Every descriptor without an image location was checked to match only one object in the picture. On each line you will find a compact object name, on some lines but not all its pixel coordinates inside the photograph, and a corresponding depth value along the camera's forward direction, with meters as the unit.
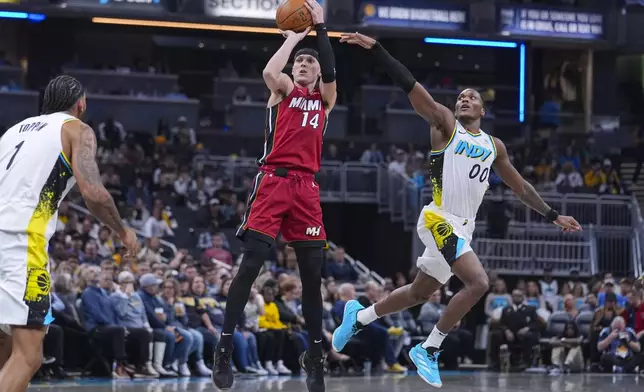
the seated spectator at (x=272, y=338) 15.32
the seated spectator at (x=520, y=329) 17.12
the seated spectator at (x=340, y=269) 19.89
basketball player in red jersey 8.24
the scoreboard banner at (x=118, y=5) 23.28
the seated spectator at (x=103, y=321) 14.15
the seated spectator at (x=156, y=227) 20.78
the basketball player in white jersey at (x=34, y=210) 6.24
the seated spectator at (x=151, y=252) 17.80
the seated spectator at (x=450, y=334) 17.14
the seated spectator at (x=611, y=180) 25.58
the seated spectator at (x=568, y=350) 16.98
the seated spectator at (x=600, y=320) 17.06
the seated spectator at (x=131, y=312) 14.43
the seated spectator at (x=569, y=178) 25.76
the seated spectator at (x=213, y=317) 15.07
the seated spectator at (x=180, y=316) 14.95
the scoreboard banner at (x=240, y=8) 24.30
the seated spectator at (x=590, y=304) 17.92
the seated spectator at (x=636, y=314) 16.84
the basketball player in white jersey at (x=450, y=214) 9.23
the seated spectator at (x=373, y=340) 16.00
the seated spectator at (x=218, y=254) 19.31
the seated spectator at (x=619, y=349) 16.48
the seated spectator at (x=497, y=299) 18.20
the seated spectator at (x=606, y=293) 17.64
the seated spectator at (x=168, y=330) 14.76
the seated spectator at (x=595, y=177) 26.24
